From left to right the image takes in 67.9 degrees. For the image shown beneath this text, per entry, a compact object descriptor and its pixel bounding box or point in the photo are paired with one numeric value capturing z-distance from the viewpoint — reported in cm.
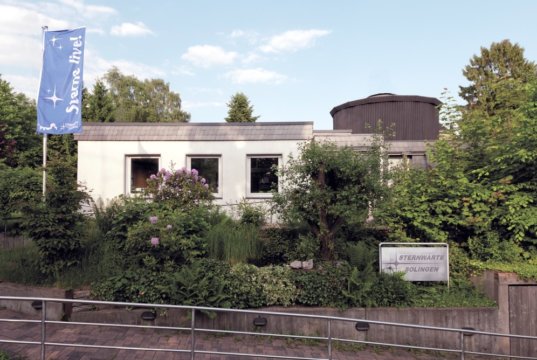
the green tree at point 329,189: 732
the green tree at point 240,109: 3170
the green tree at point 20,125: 2322
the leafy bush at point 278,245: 820
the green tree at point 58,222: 714
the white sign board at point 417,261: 728
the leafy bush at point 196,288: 625
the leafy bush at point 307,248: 760
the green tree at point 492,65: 3722
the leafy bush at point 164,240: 684
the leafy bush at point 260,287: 654
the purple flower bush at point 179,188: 944
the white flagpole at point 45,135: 1144
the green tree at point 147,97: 4700
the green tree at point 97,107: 3022
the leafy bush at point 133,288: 643
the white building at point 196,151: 1311
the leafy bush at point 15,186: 1095
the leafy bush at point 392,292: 670
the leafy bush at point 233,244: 783
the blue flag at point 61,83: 1116
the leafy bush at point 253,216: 980
